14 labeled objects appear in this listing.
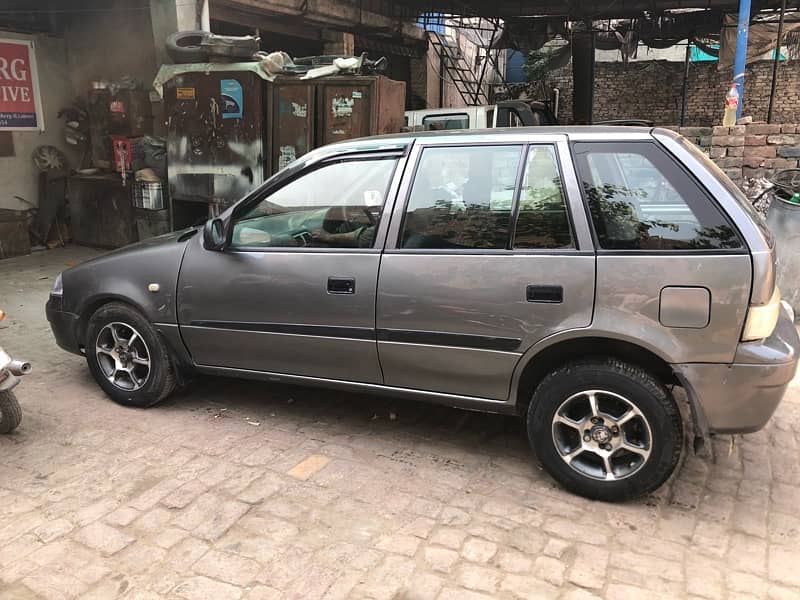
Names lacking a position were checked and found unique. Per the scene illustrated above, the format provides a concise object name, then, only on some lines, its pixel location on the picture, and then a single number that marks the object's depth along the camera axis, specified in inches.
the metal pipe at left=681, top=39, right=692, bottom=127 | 637.9
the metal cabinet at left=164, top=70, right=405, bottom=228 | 287.4
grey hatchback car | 111.7
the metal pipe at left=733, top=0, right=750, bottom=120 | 344.2
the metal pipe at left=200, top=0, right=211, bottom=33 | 334.3
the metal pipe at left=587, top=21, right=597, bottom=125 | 596.1
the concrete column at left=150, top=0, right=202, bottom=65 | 328.2
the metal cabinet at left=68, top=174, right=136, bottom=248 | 355.9
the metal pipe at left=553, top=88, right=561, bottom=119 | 669.9
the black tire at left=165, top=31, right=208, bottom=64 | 306.3
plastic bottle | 314.2
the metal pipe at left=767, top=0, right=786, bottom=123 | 368.1
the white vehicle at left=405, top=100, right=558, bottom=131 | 375.8
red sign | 348.8
